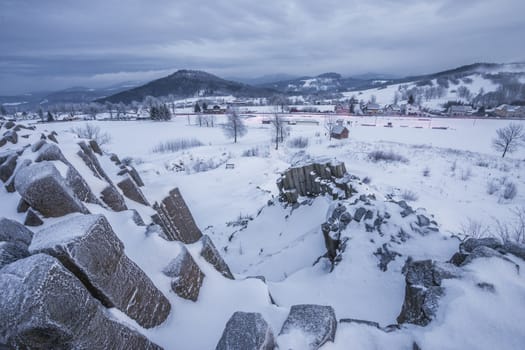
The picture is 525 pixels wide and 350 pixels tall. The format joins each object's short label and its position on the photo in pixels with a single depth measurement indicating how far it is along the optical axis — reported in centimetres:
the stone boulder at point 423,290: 320
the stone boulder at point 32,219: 328
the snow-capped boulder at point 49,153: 477
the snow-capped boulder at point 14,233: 260
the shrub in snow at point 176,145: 4009
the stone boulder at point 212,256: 418
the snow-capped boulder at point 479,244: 418
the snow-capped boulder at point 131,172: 740
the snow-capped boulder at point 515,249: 379
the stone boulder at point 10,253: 196
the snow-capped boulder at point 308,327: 244
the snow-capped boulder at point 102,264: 196
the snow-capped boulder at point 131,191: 630
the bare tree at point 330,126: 4621
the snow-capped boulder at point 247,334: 213
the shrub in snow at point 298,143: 4094
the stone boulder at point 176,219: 691
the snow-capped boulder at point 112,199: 498
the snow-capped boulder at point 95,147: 844
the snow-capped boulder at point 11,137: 781
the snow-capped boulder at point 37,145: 556
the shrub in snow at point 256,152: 3433
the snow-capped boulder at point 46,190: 305
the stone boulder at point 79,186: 400
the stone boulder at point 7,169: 507
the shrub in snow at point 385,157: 2652
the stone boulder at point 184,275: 320
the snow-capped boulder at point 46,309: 151
